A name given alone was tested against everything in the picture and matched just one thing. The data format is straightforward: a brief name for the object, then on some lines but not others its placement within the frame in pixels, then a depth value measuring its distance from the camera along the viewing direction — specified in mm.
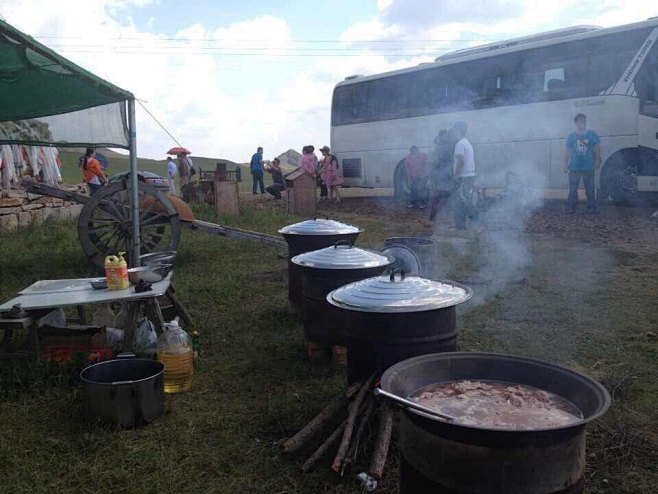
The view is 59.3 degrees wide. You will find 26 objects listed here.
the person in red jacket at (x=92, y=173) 11844
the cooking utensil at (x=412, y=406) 2127
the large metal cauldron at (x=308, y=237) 5453
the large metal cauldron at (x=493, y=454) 2064
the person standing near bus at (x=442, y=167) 10927
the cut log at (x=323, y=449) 3080
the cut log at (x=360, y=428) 3066
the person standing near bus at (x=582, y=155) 11555
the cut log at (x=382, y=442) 2811
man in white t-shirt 9633
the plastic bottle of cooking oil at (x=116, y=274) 4477
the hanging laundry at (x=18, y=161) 13909
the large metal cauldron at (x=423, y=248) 6191
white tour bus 12039
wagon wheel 7676
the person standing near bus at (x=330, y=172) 18406
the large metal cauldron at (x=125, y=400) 3545
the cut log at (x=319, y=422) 3201
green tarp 4586
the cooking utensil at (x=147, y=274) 4727
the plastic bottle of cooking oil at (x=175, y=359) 4145
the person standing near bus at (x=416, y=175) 15602
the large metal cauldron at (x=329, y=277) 4324
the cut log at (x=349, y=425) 2951
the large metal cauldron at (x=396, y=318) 3148
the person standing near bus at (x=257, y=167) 21125
